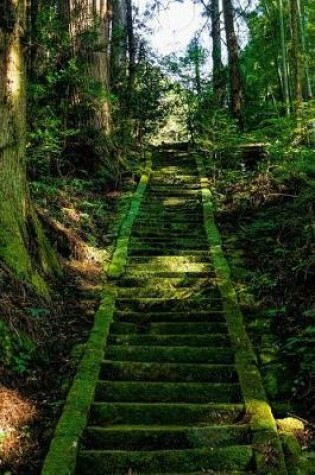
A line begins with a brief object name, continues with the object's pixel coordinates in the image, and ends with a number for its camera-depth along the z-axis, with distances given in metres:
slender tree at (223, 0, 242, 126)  16.38
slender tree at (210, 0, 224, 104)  19.39
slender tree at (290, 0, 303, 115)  12.57
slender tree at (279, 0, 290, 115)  17.81
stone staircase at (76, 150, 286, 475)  4.10
